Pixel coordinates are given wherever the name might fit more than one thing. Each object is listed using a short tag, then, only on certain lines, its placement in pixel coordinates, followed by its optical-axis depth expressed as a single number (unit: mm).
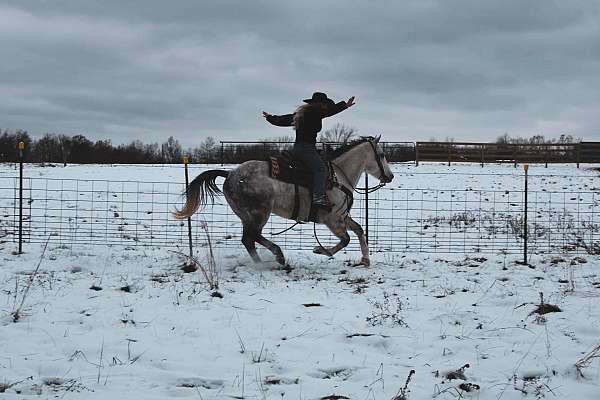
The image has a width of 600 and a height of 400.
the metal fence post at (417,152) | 29906
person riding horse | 8375
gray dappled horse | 8125
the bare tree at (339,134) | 43688
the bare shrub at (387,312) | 5344
